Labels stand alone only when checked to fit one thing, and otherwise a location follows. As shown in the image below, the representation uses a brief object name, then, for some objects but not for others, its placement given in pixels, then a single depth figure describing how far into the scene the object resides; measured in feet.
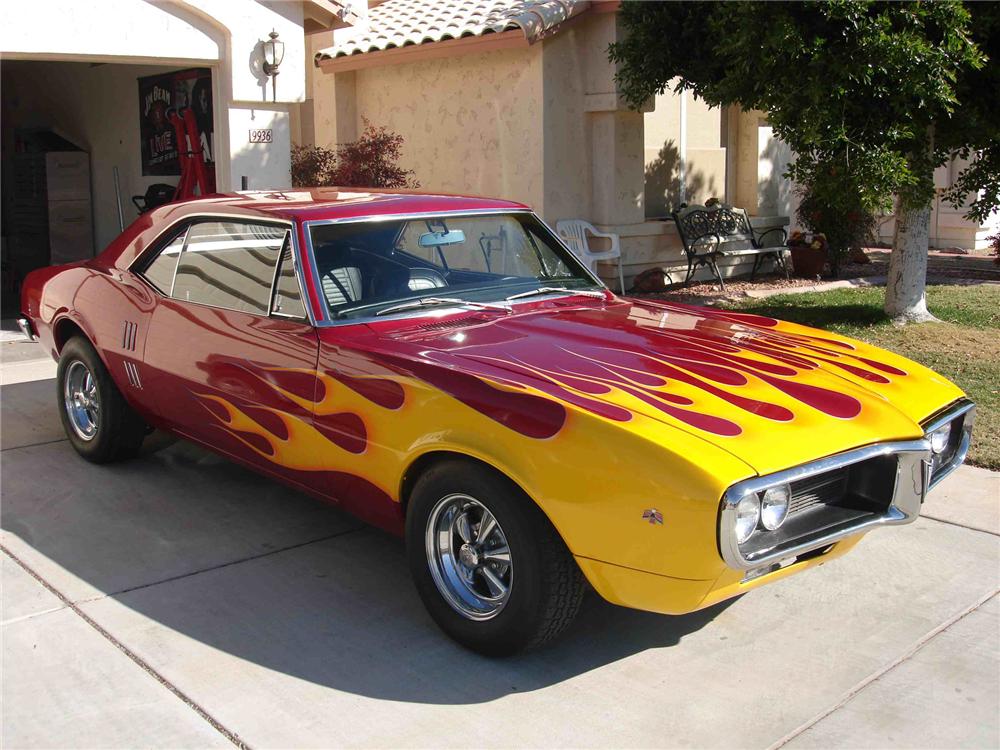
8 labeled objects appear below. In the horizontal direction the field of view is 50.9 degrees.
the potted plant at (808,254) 44.86
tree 26.30
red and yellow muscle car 10.98
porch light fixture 33.45
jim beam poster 39.06
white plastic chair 39.37
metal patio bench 42.24
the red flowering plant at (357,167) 38.91
